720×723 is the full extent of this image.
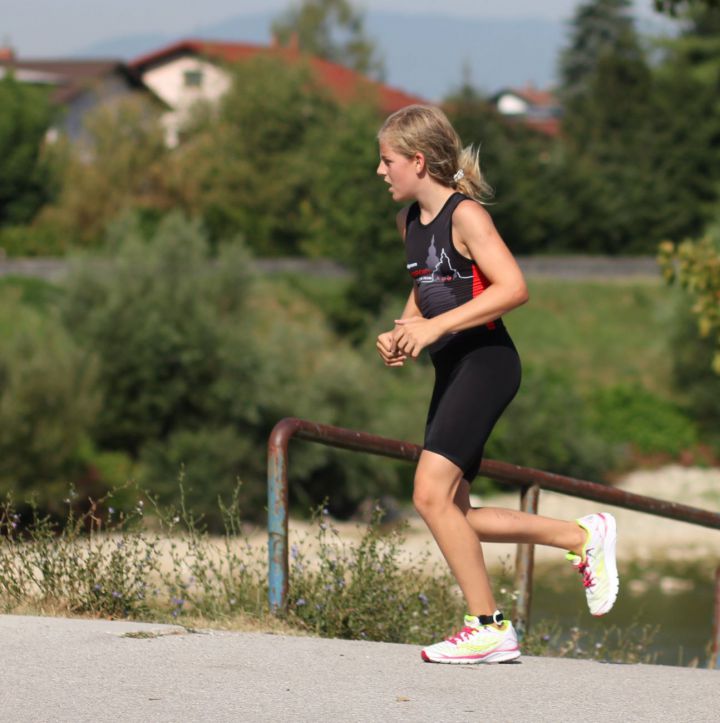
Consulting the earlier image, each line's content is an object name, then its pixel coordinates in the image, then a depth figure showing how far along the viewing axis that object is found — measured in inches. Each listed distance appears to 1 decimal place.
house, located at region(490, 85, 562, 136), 4328.0
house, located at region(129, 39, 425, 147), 2628.0
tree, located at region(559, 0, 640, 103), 3467.0
